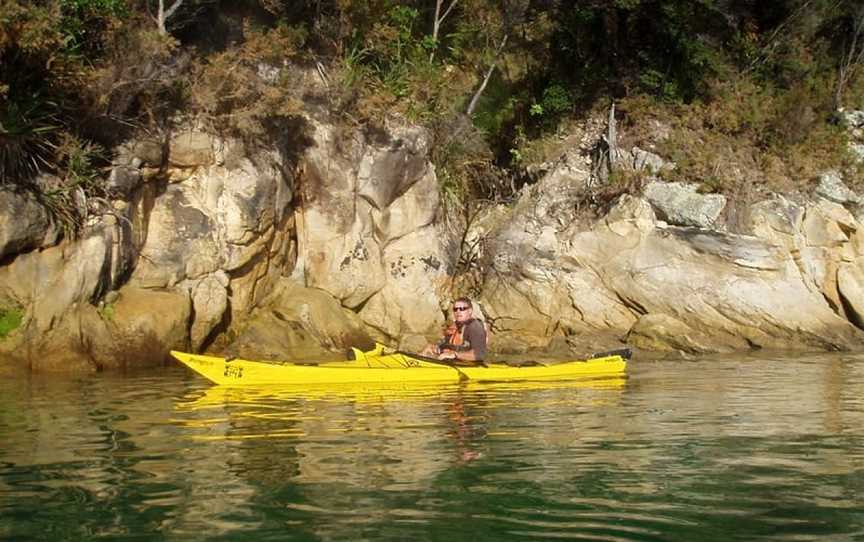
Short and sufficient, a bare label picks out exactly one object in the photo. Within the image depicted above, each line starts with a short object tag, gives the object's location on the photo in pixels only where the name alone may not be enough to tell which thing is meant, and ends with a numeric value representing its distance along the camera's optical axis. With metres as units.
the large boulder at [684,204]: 18.53
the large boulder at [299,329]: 15.27
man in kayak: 12.05
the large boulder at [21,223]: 13.68
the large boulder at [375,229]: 17.50
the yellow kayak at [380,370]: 10.95
